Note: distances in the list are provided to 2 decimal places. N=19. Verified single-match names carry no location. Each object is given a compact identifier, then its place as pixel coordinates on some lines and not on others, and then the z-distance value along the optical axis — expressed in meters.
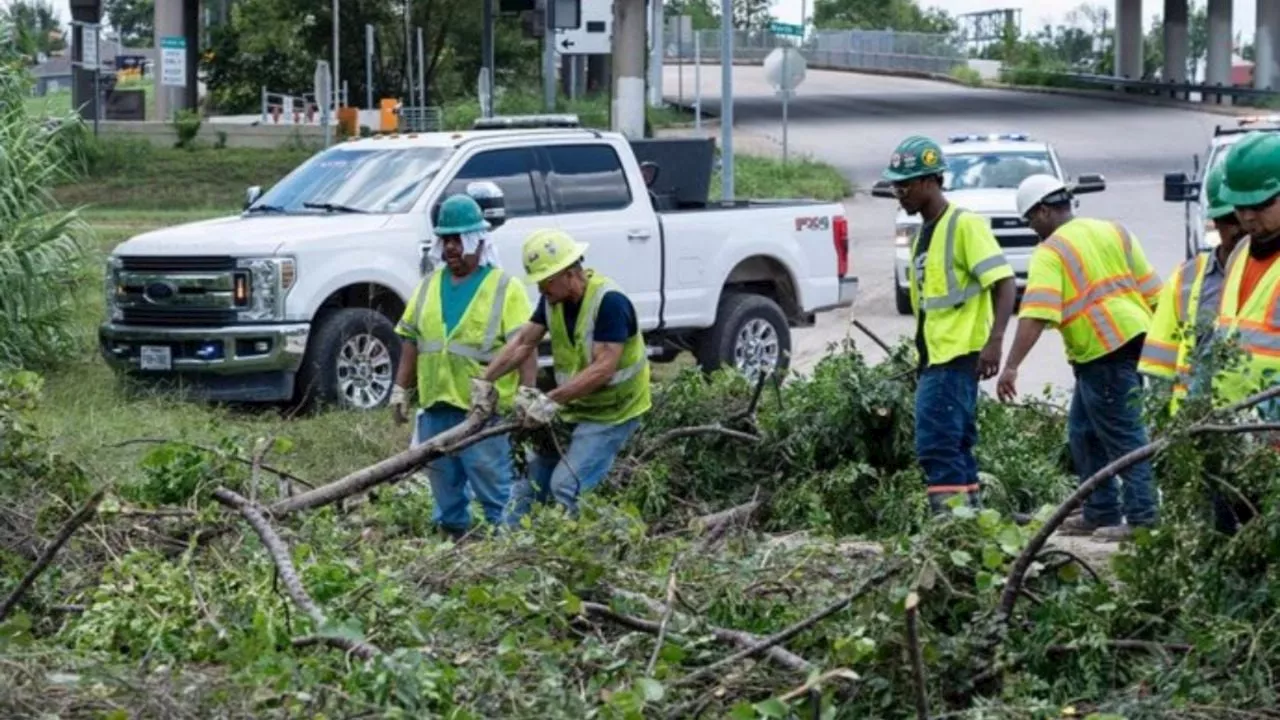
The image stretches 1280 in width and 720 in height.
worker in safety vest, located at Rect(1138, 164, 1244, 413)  13.31
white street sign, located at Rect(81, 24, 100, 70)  64.12
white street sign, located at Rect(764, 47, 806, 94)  58.19
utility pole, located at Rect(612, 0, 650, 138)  79.19
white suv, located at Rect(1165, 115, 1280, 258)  36.59
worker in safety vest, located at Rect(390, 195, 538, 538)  17.33
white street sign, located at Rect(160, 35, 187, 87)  78.95
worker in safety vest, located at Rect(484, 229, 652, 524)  16.92
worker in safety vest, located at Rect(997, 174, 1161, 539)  17.83
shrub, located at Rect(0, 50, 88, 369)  28.43
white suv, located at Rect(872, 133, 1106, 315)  41.52
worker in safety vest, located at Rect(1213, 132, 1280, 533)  11.91
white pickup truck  26.59
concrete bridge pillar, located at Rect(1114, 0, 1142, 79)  138.64
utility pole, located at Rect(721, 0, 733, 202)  46.31
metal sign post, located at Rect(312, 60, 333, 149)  58.19
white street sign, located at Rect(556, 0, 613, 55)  48.41
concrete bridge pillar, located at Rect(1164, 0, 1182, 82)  136.54
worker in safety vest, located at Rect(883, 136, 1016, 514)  17.30
